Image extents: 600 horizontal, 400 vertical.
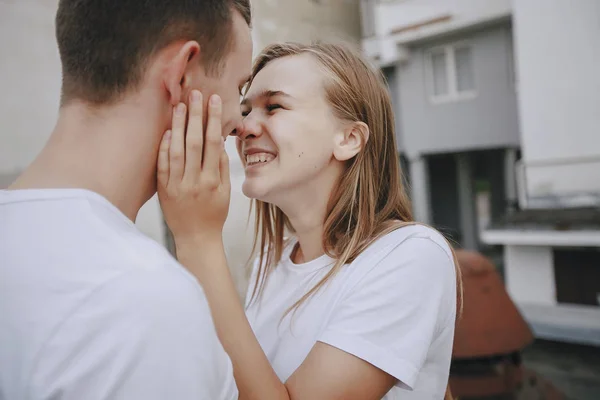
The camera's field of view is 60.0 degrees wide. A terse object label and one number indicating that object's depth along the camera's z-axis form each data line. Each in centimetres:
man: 71
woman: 117
